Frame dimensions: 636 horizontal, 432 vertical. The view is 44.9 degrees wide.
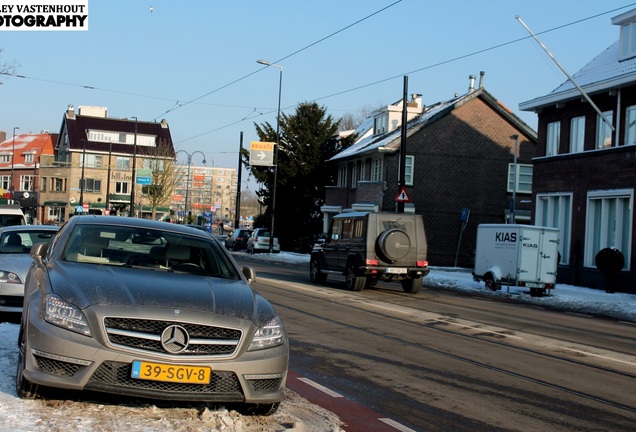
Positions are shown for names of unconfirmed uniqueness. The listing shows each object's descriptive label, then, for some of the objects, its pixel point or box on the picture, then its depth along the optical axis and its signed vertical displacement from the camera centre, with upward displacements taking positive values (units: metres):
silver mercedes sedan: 5.23 -0.83
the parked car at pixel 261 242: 50.62 -1.00
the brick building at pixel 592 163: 26.69 +3.11
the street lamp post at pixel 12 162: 91.07 +5.86
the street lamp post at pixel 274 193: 48.84 +2.21
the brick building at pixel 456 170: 45.38 +4.11
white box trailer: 22.64 -0.43
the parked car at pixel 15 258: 9.88 -0.64
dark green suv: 20.23 -0.42
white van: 19.75 -0.12
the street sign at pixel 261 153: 54.06 +5.22
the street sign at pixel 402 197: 29.33 +1.46
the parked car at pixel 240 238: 55.78 -0.92
